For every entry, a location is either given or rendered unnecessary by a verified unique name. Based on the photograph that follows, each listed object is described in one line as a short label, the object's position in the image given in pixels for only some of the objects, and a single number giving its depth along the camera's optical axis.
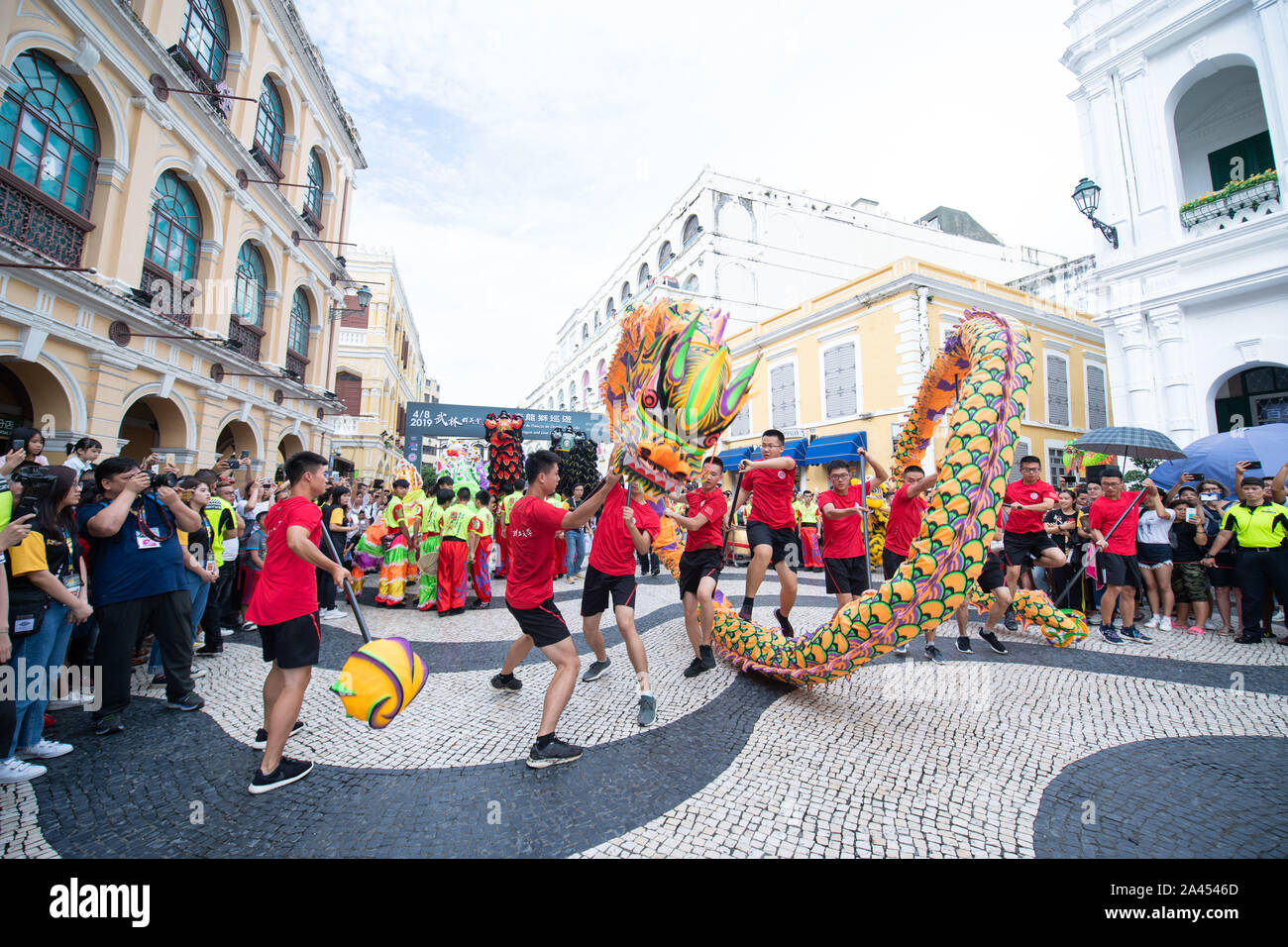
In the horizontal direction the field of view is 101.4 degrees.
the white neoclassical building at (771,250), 23.89
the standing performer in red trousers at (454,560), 7.13
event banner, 17.95
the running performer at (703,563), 4.52
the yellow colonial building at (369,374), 25.81
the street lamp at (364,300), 16.89
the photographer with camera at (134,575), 3.41
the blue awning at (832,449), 15.23
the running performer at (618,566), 3.68
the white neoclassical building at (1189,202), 9.73
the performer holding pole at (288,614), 2.78
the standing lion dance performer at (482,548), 7.40
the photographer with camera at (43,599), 2.84
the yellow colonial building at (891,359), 14.81
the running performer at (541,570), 3.17
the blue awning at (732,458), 16.91
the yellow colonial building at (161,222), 7.00
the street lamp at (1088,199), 10.80
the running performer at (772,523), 4.79
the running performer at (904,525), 5.02
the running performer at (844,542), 4.95
